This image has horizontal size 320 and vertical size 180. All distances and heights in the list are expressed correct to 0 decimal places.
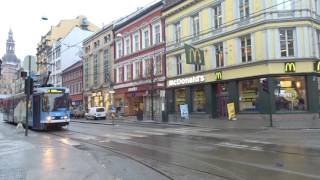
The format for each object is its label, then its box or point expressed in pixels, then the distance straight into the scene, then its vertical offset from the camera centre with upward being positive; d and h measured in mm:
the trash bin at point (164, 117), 22953 -1159
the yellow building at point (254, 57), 20237 +3829
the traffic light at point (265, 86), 17516 +1081
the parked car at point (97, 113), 32396 -974
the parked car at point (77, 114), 37798 -1228
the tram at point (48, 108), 17000 -123
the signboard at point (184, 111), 23134 -665
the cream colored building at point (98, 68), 39413 +6134
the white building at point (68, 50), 55361 +12049
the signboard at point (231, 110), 21608 -661
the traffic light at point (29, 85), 14846 +1240
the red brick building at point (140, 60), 30433 +5808
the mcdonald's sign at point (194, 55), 24289 +4593
